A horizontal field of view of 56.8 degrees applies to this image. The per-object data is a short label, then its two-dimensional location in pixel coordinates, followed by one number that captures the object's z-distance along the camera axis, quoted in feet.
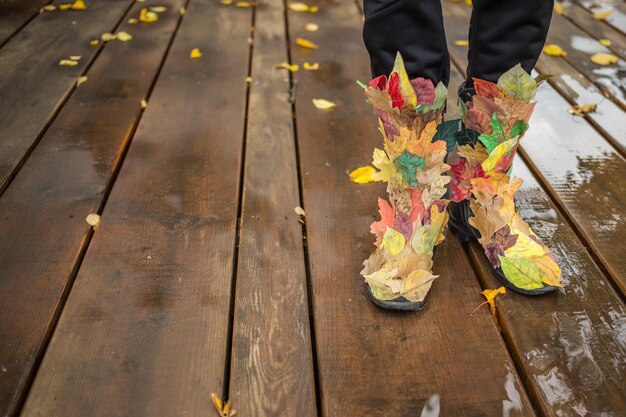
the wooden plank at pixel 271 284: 2.66
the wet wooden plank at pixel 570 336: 2.65
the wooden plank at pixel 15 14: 6.44
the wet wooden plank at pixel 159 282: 2.66
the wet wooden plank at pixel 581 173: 3.64
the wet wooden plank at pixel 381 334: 2.64
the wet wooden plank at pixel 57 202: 2.91
